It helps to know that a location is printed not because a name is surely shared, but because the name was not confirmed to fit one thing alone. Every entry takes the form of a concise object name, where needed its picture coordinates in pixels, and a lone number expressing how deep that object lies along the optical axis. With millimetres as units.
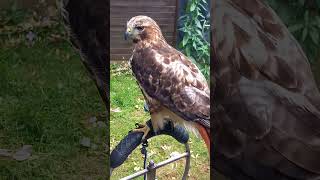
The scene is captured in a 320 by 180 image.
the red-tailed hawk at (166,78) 2502
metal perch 2570
